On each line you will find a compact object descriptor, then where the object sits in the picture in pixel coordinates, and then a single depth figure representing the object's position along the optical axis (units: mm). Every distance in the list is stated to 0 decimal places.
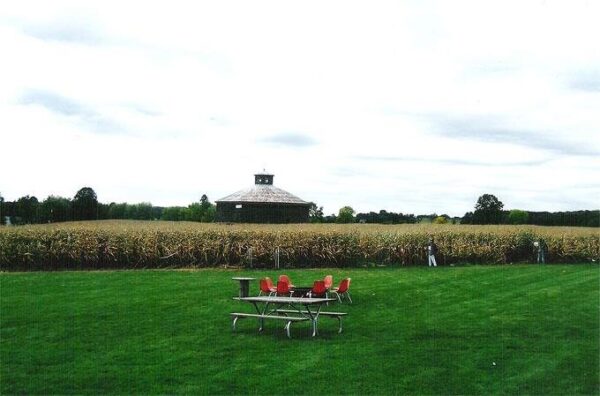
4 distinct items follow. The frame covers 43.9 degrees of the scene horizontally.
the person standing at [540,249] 34844
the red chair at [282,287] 15609
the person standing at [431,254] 32219
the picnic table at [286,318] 13586
